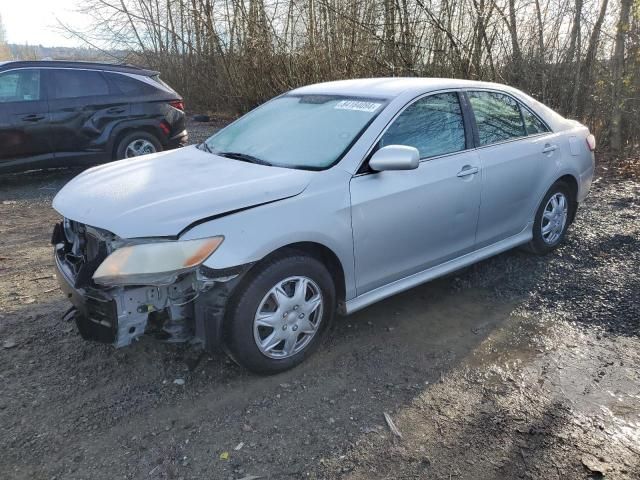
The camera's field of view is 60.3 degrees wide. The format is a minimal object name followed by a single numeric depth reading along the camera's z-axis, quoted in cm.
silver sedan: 287
